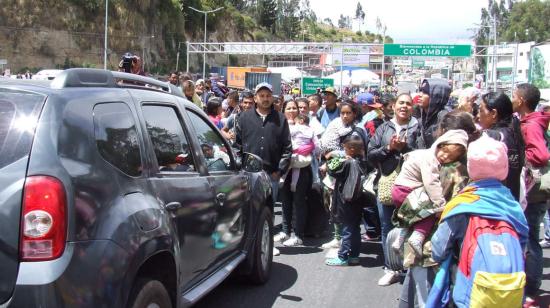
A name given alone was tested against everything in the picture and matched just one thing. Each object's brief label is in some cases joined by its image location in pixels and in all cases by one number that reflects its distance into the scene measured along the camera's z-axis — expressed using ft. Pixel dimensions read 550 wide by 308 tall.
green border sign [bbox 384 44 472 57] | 104.26
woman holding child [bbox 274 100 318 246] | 23.21
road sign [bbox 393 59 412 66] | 265.03
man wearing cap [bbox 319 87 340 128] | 30.35
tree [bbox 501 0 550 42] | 379.76
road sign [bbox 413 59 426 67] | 204.81
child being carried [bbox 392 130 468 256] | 12.57
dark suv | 8.05
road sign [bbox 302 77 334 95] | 73.72
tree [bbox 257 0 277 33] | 398.01
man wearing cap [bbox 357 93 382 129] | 25.97
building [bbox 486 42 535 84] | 258.57
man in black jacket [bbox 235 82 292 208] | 21.62
